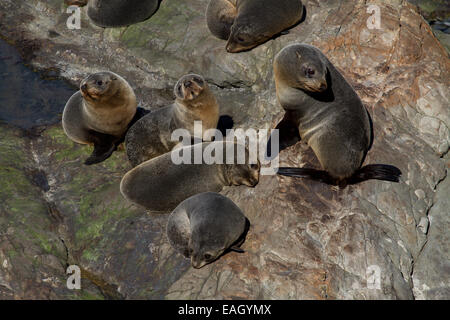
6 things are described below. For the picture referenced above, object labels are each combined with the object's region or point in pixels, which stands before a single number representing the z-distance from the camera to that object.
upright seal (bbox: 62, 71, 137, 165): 7.08
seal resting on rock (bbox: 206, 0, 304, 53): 7.78
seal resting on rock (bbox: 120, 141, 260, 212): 5.97
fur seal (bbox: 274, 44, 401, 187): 5.64
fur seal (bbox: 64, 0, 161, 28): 9.36
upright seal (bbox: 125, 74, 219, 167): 6.75
